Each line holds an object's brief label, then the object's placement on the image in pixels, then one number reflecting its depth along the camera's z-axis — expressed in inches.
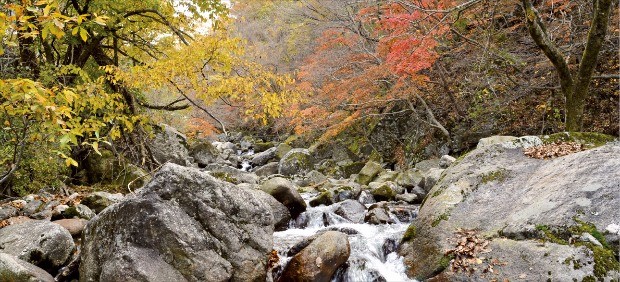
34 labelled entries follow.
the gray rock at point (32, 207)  269.9
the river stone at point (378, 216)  356.6
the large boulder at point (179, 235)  183.0
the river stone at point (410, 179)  484.4
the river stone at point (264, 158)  927.9
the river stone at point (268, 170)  790.5
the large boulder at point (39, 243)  207.8
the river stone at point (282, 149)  898.4
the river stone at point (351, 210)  383.2
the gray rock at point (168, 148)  629.3
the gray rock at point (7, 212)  254.5
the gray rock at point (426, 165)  566.8
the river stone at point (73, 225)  258.7
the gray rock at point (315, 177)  608.1
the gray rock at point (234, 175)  521.7
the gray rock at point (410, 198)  429.8
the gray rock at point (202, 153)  867.4
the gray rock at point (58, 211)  273.9
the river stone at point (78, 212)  276.8
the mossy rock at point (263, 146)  1115.3
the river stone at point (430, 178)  454.0
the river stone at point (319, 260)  224.4
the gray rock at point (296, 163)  752.3
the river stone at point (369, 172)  569.2
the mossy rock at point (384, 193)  455.2
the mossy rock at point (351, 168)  708.1
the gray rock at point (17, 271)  174.9
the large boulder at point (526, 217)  175.8
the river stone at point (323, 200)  435.5
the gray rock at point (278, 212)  363.6
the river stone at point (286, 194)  388.8
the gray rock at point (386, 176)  541.9
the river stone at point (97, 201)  312.2
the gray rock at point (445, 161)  534.6
